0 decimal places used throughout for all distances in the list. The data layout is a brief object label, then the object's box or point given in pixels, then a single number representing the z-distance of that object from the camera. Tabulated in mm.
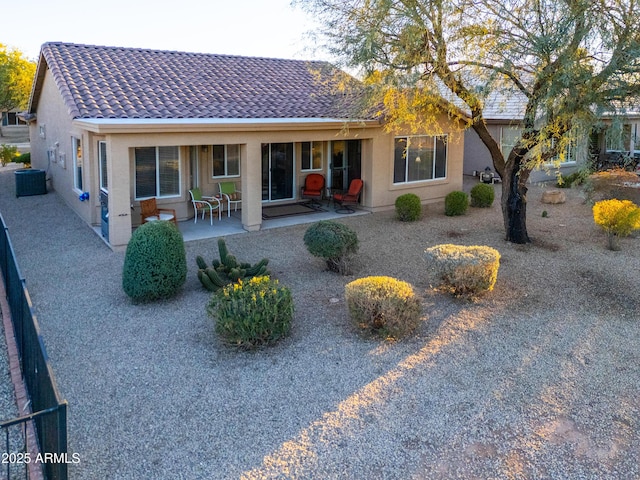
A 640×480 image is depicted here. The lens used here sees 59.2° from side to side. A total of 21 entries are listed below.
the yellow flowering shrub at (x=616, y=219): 12369
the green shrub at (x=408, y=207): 15242
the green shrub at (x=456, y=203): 16219
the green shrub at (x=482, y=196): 17547
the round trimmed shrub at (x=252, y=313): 6922
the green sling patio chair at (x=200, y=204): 14625
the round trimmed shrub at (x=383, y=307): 7316
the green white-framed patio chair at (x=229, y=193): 15508
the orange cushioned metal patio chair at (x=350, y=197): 16203
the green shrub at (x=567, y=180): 21641
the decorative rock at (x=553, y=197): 18812
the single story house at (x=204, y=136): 12141
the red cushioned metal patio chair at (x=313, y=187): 16953
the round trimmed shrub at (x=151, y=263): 8617
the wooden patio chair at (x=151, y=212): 13281
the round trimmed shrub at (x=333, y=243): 10000
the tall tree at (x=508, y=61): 8852
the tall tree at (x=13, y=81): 44250
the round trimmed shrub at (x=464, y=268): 8617
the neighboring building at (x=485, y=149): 21703
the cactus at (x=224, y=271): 9278
